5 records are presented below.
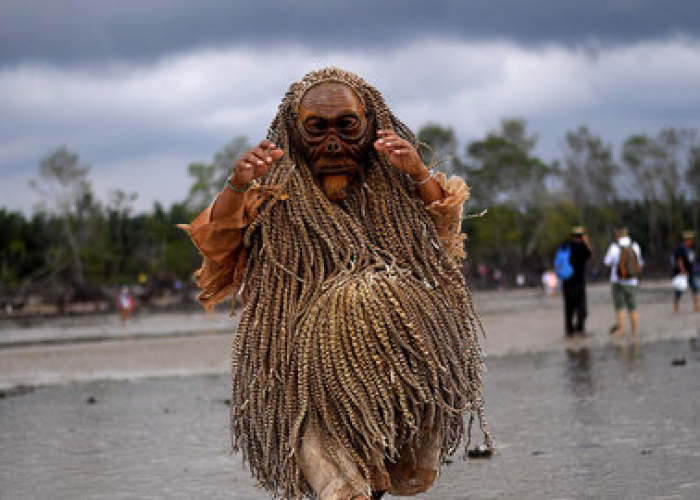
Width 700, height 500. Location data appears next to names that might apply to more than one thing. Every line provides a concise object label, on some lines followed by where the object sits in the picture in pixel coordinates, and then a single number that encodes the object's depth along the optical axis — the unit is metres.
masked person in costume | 4.26
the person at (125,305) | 32.44
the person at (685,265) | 21.09
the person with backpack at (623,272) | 16.64
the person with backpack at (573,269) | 16.91
